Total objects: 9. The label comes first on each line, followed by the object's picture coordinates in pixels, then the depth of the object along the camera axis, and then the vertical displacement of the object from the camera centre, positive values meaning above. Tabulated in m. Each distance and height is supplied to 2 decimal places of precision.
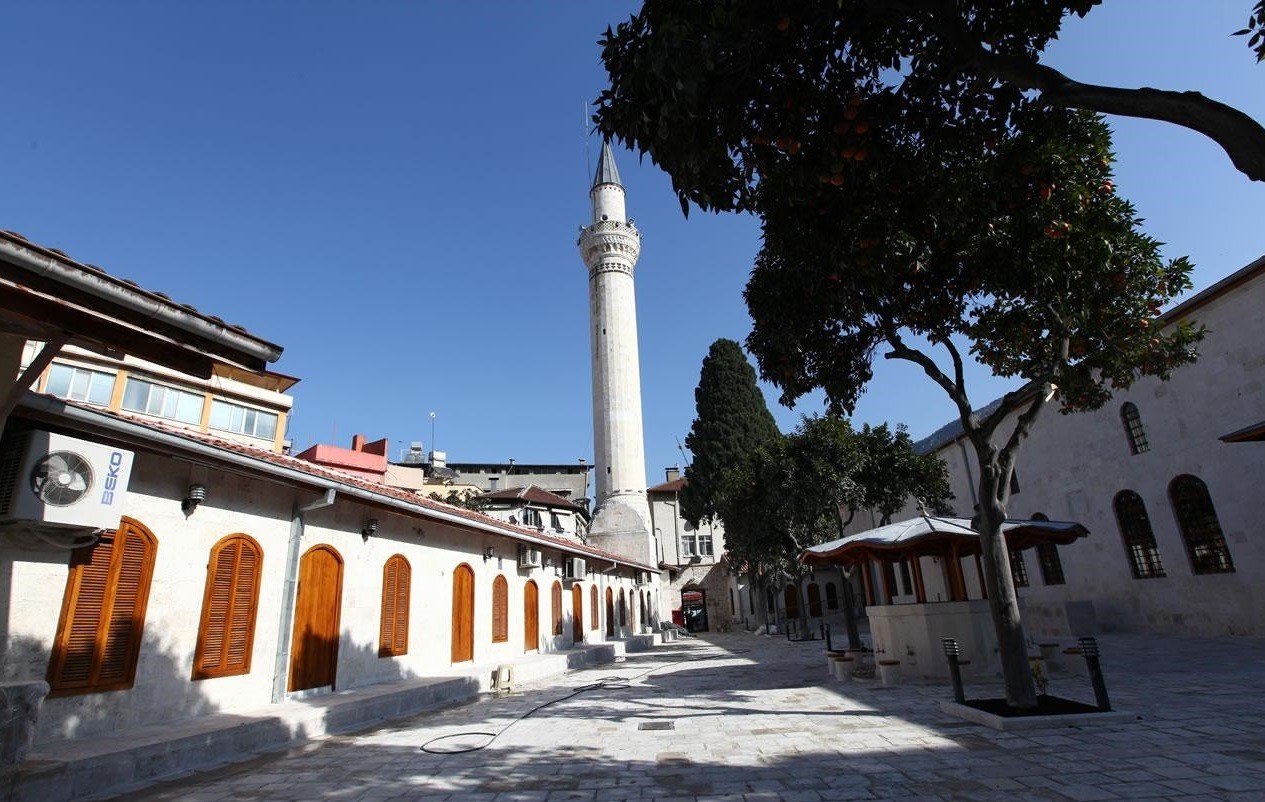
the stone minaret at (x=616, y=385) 31.59 +10.85
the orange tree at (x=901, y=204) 4.59 +3.50
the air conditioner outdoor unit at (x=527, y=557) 15.03 +1.02
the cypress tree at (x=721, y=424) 33.28 +8.76
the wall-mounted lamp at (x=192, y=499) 6.90 +1.26
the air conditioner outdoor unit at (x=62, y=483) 5.23 +1.19
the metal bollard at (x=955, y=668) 7.32 -1.00
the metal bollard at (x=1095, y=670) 6.49 -0.98
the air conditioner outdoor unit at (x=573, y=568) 17.92 +0.84
